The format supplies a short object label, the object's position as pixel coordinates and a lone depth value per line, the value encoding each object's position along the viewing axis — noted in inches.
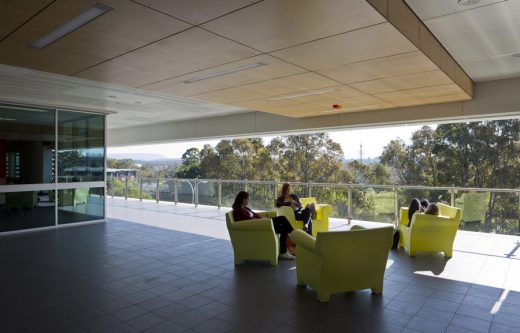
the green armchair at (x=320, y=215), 250.7
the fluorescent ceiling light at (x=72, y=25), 109.4
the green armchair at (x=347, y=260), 144.8
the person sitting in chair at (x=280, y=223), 213.9
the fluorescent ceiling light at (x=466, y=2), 126.6
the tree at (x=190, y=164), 1010.7
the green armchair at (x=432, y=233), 214.8
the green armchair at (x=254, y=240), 197.0
